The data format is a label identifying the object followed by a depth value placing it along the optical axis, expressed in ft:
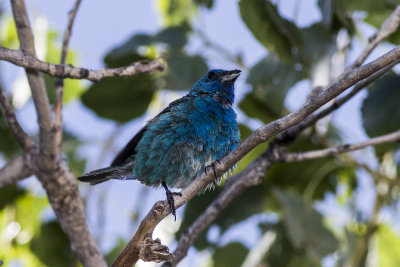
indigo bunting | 24.86
